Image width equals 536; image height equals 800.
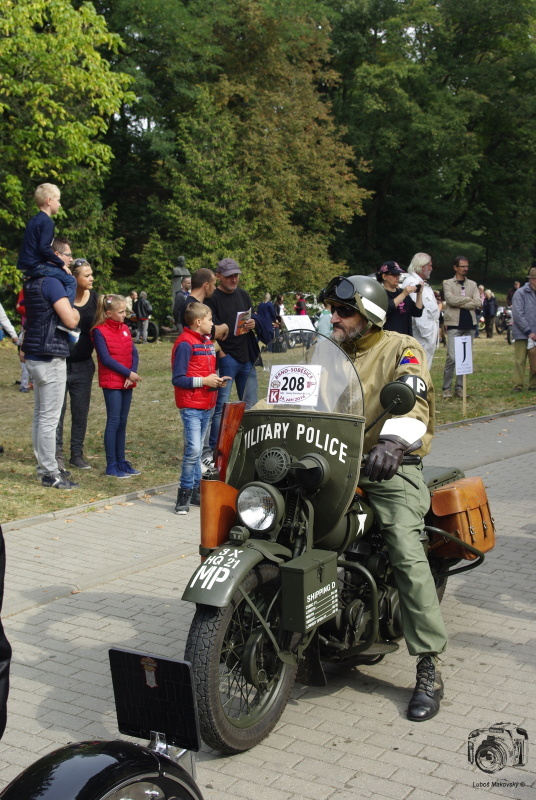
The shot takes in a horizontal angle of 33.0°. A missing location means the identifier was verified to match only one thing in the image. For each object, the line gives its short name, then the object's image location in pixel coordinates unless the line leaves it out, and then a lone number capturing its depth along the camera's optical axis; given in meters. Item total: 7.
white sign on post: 13.91
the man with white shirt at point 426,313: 11.81
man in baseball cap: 9.30
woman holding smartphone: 10.88
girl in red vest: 9.11
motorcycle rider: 4.07
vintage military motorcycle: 3.59
